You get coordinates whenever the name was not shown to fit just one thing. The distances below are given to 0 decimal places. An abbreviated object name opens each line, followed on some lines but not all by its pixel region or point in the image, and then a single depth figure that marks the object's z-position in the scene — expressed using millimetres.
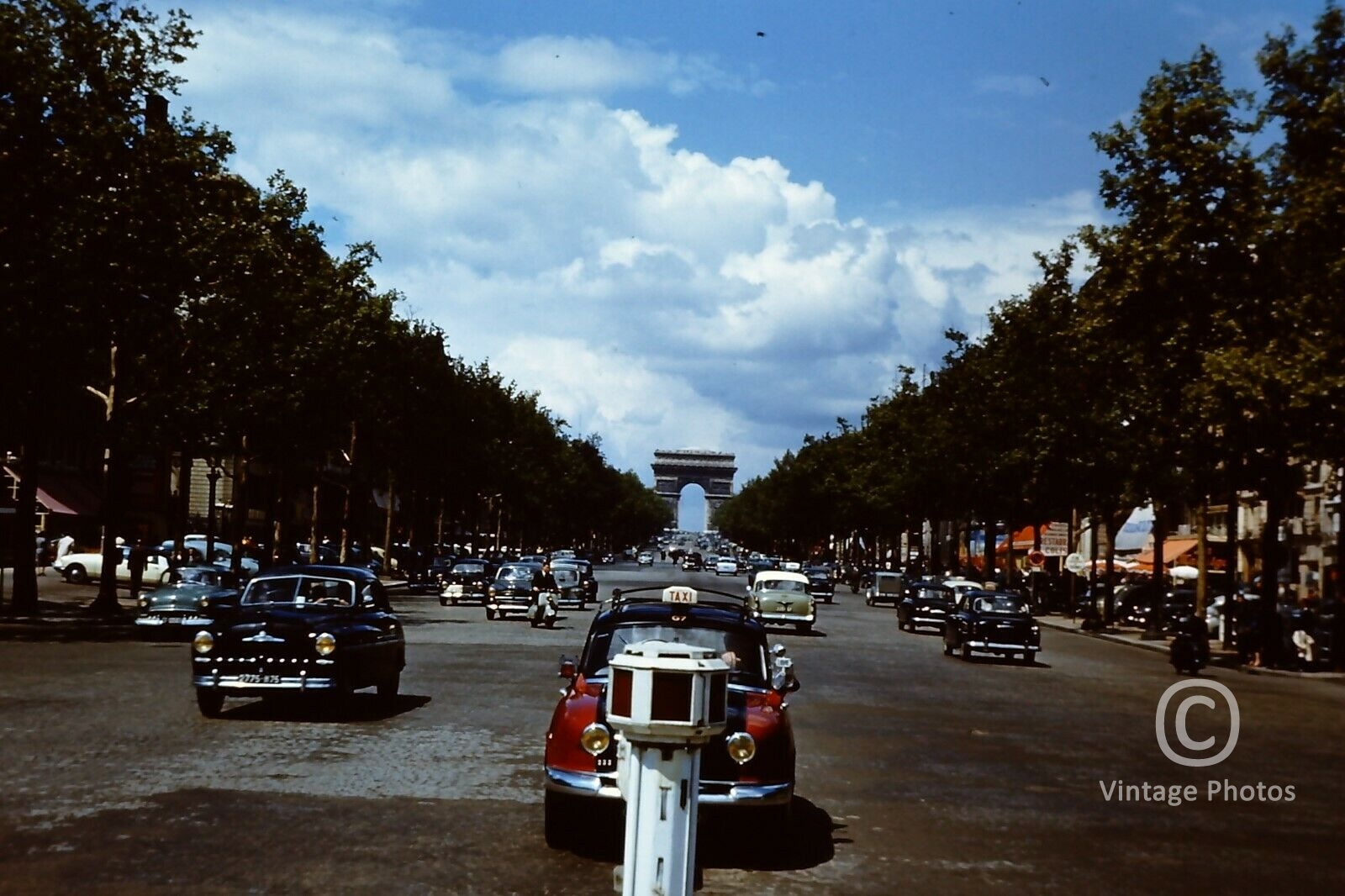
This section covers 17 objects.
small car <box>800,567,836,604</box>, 75000
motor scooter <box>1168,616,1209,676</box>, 33584
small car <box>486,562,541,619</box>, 49156
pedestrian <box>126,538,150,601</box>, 56656
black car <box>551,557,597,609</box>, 62219
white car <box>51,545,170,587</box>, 60344
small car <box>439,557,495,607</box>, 60625
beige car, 45906
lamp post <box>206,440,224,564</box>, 52562
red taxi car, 10312
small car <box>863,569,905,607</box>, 77000
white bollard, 6656
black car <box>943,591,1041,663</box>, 36125
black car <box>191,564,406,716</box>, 17656
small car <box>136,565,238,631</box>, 33438
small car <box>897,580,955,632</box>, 50188
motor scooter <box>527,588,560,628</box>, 44000
